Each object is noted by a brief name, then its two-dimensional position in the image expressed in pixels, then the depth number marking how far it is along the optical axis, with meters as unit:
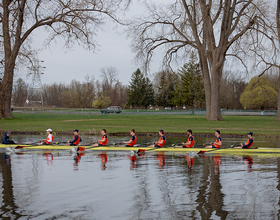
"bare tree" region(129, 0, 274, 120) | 35.88
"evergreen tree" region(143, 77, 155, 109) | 95.28
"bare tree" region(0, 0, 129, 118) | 37.53
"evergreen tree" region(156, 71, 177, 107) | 40.12
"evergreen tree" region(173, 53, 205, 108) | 69.92
